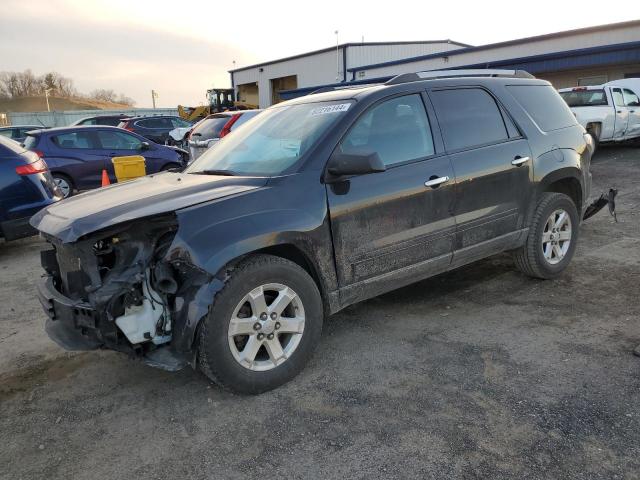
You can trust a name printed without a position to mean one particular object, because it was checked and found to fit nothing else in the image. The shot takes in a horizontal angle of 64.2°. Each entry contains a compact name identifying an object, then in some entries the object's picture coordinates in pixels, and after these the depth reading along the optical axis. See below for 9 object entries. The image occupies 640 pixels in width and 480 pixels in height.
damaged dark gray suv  2.95
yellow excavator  32.56
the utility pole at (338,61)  36.66
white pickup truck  13.38
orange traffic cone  7.27
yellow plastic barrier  7.73
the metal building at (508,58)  19.56
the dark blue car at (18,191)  6.21
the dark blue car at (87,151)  10.43
